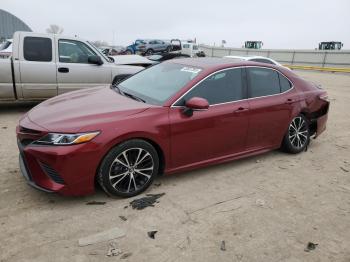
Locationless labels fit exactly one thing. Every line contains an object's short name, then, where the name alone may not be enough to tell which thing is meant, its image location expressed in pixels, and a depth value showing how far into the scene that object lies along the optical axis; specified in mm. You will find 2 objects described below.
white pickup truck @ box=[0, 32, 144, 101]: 7176
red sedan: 3439
